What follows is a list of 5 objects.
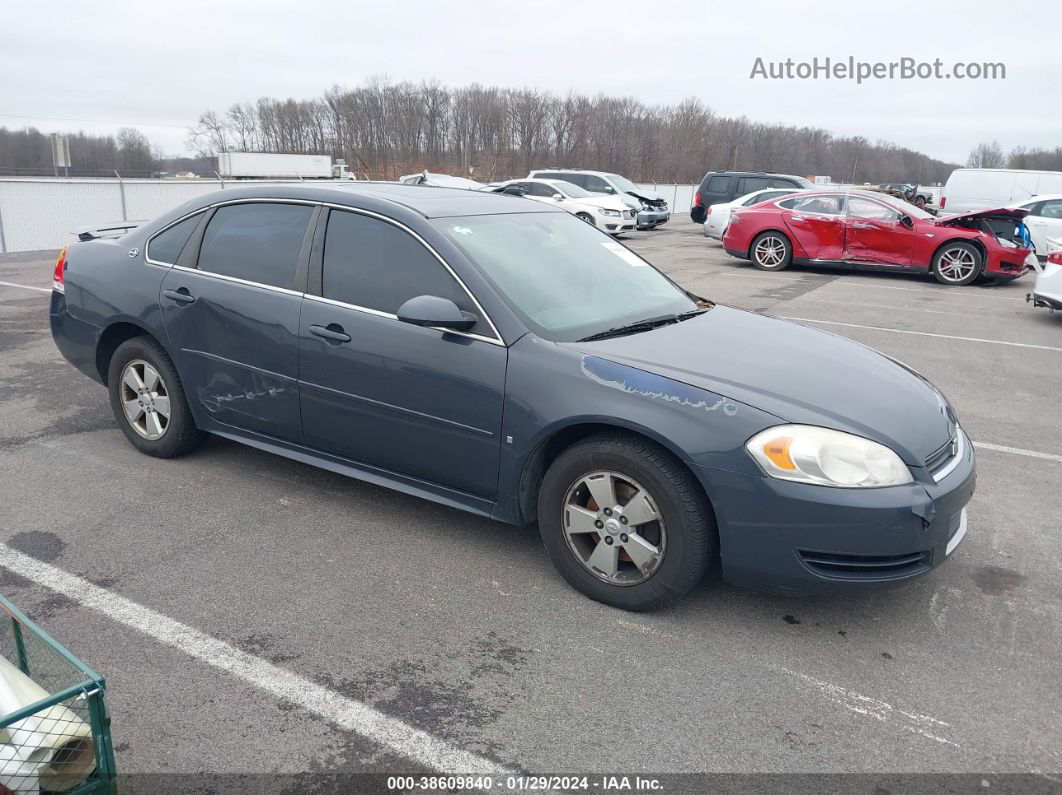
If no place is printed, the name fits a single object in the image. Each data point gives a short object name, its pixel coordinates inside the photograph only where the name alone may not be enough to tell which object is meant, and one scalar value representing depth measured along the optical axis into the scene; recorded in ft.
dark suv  79.66
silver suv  80.64
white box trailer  180.04
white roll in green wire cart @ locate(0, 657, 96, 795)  6.12
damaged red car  45.57
